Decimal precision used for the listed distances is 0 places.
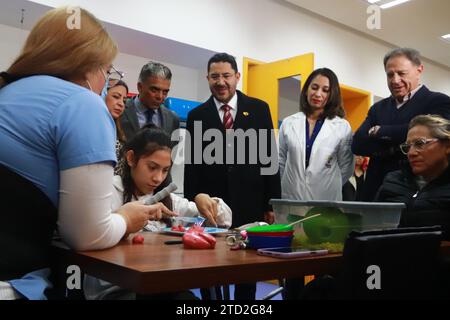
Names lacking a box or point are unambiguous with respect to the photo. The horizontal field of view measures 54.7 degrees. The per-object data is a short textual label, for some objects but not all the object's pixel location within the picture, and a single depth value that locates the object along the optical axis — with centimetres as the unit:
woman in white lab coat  250
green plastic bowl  106
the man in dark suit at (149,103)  254
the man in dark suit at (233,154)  237
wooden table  73
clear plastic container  106
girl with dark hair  170
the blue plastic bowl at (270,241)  106
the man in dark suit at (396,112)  219
